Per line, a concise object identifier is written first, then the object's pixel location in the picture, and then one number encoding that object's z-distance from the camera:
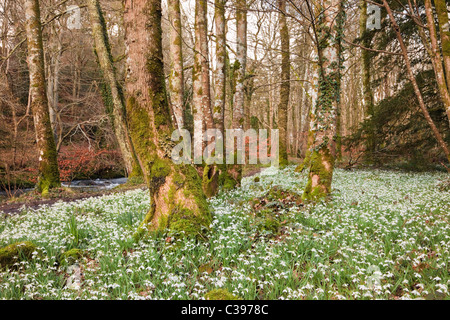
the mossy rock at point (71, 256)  3.76
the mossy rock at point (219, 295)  2.56
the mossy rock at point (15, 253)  3.66
